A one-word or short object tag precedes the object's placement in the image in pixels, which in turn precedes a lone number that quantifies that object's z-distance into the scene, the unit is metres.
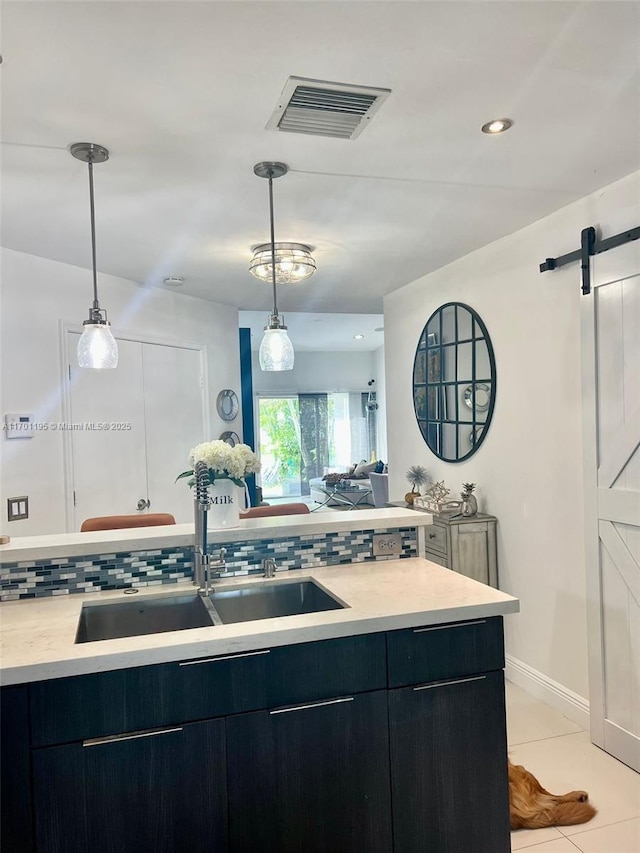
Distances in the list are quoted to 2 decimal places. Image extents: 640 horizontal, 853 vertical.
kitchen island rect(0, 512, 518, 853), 1.53
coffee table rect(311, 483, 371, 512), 9.64
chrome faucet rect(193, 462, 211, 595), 2.18
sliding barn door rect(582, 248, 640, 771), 2.57
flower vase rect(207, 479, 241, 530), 2.30
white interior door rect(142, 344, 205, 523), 4.54
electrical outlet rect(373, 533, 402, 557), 2.50
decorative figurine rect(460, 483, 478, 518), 3.63
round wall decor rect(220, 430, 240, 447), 5.30
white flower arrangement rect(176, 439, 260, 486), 2.24
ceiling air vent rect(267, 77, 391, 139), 1.84
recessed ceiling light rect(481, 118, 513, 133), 2.08
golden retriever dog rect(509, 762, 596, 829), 2.29
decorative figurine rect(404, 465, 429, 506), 4.39
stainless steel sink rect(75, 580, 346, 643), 2.08
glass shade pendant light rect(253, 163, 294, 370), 2.44
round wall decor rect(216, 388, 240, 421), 5.29
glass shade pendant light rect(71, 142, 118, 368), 2.18
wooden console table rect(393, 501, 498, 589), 3.52
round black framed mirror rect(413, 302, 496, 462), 3.70
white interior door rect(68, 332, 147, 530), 3.88
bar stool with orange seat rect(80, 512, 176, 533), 2.90
